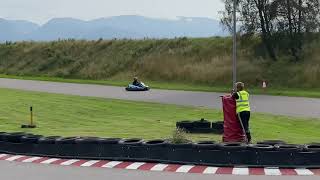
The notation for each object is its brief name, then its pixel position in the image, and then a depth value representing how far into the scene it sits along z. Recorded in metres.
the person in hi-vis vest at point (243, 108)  16.17
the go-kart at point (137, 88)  41.47
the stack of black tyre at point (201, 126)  20.61
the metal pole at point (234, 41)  26.27
